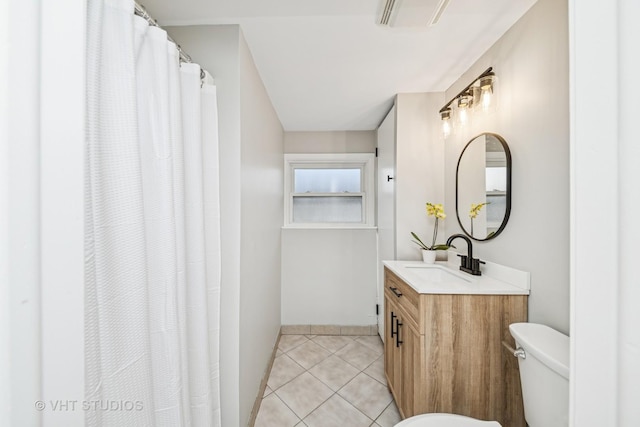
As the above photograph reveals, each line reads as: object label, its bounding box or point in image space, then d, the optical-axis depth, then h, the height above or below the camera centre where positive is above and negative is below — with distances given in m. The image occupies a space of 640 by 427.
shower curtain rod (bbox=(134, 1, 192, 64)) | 0.82 +0.69
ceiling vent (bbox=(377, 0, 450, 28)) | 1.08 +0.94
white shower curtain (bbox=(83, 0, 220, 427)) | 0.65 -0.05
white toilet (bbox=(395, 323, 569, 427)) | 0.82 -0.60
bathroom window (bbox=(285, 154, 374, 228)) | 2.91 +0.26
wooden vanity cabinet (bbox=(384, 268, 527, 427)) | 1.17 -0.71
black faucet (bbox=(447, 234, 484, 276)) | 1.46 -0.30
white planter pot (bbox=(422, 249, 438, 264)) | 1.85 -0.33
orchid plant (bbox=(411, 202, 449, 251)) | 1.86 -0.14
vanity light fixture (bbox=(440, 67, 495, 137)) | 1.41 +0.74
